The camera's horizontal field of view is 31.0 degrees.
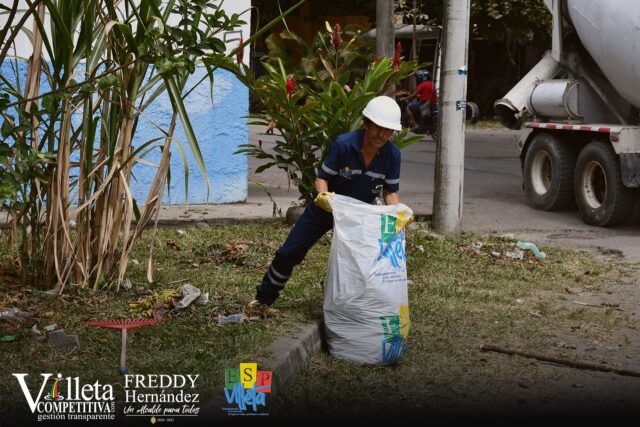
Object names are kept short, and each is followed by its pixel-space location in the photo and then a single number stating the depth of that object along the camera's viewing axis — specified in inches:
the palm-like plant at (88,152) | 240.8
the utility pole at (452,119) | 392.2
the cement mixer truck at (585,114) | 439.8
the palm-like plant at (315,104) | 369.1
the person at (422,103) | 965.2
